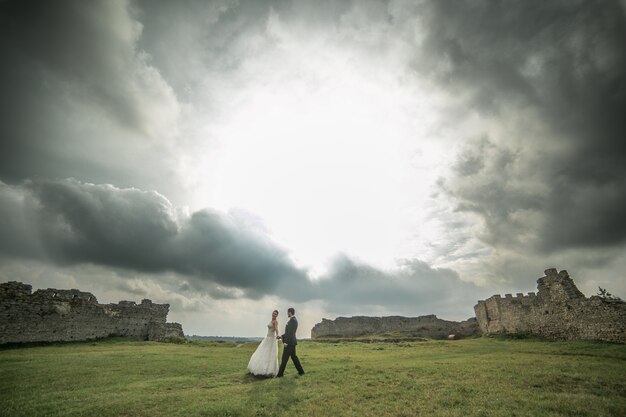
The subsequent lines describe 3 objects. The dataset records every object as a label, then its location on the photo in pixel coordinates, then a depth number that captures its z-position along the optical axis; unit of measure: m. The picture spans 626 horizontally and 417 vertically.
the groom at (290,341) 13.58
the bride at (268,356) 13.77
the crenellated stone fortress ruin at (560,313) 26.47
